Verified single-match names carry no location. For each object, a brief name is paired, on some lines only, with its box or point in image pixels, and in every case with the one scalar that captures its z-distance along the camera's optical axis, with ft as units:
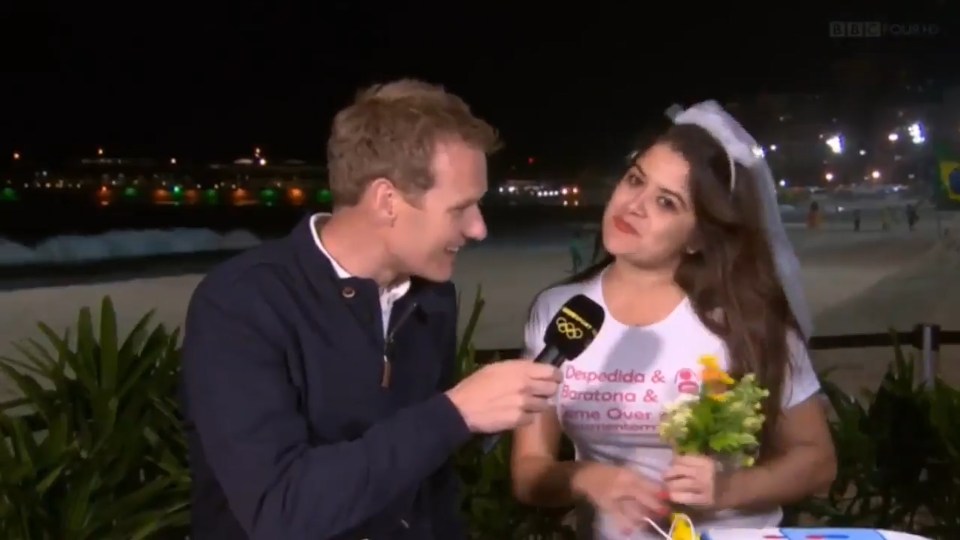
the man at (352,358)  4.11
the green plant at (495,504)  9.82
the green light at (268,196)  145.61
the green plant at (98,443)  8.29
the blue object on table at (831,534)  4.77
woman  5.86
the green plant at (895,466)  10.37
